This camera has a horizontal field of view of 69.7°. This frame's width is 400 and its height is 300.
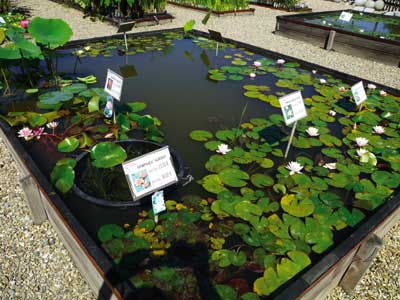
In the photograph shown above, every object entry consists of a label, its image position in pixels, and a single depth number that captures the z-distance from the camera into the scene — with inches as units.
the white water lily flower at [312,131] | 106.4
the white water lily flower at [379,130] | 112.6
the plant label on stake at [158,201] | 60.6
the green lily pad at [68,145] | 92.3
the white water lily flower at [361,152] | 98.1
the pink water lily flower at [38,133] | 99.6
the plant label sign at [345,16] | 245.8
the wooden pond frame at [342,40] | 218.1
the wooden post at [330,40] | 241.0
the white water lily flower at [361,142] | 100.3
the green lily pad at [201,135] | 105.4
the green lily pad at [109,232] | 67.9
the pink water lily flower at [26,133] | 96.8
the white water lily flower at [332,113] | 123.5
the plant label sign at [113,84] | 92.2
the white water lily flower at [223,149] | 95.4
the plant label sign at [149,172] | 57.9
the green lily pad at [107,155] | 80.1
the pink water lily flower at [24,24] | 158.6
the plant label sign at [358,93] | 113.9
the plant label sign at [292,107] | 83.4
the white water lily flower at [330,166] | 94.3
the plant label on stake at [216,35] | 172.7
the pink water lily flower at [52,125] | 101.0
